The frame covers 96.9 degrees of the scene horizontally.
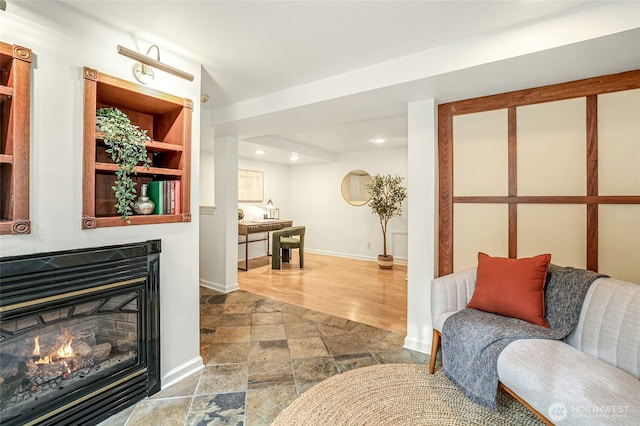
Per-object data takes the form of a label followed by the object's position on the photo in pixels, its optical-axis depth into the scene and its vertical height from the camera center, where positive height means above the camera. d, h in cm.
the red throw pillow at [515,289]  178 -50
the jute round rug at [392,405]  162 -118
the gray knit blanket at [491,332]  159 -69
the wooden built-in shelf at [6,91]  128 +55
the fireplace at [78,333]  133 -66
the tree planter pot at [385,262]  537 -93
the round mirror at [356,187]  635 +59
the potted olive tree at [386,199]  544 +28
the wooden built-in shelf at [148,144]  157 +45
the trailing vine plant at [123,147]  165 +40
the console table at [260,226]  508 -26
